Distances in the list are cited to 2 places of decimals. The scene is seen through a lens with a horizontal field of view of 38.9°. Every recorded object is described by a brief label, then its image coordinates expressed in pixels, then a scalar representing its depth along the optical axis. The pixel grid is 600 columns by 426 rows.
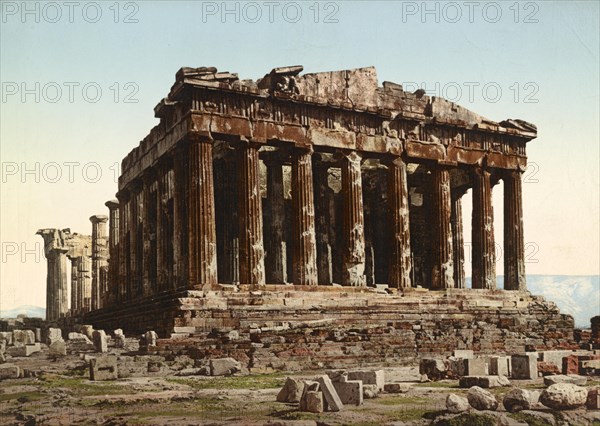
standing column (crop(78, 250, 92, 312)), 51.69
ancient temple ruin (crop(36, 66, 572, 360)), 26.03
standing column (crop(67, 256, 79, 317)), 52.00
